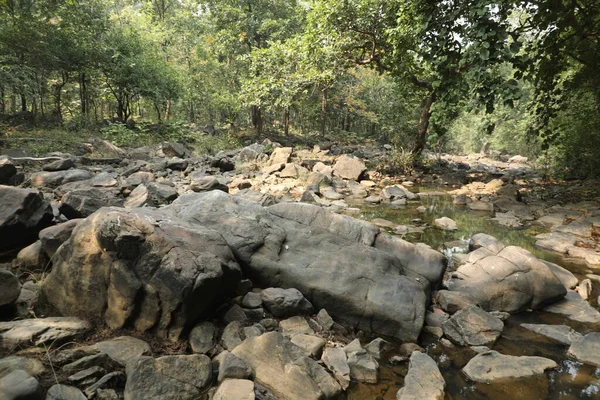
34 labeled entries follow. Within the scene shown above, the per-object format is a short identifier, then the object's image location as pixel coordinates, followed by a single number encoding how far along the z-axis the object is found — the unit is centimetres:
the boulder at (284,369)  277
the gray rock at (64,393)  224
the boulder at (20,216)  456
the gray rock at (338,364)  304
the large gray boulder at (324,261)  394
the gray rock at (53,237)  414
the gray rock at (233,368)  280
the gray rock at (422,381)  292
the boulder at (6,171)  780
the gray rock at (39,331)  266
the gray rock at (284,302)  384
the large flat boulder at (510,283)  448
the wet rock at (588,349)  344
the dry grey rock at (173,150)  1662
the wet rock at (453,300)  438
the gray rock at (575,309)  425
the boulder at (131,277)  316
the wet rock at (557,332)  379
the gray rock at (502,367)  322
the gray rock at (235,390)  257
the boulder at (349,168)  1386
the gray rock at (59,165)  1030
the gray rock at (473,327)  377
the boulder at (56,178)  874
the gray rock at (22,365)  231
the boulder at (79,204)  579
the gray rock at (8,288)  308
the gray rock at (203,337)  316
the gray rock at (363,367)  313
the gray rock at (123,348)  279
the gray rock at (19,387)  206
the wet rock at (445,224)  817
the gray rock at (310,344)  331
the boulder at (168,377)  248
